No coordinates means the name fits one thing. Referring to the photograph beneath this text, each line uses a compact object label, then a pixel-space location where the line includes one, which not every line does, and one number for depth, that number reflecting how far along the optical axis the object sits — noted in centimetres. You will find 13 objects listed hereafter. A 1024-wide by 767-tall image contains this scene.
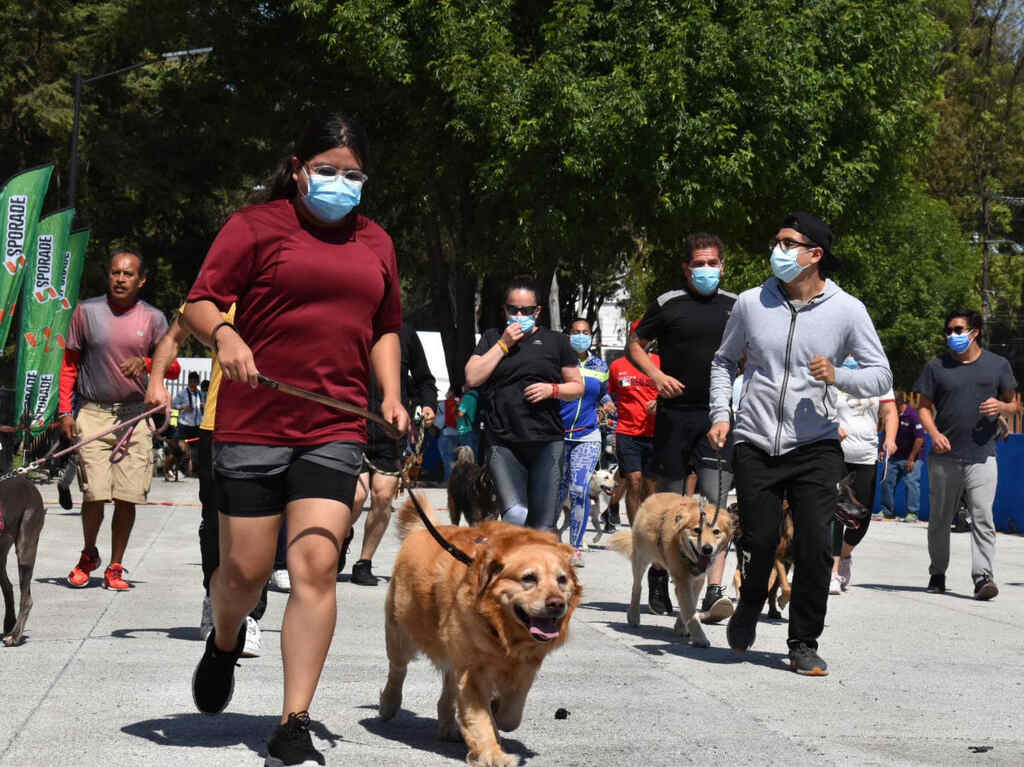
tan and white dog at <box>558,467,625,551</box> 1631
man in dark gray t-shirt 1177
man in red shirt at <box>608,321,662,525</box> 1258
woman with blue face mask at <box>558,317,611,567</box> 1334
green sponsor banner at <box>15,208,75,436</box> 1764
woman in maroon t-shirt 480
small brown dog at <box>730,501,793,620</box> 991
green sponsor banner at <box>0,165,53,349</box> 1697
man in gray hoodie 744
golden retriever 500
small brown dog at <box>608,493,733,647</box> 819
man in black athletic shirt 893
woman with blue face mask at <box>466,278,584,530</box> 850
